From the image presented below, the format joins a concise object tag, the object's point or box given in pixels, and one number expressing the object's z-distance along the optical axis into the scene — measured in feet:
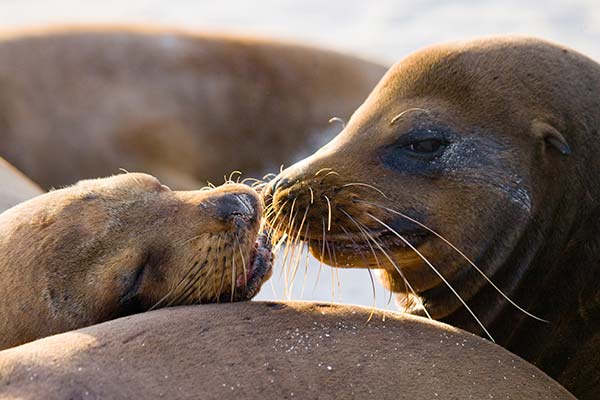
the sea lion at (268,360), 18.66
